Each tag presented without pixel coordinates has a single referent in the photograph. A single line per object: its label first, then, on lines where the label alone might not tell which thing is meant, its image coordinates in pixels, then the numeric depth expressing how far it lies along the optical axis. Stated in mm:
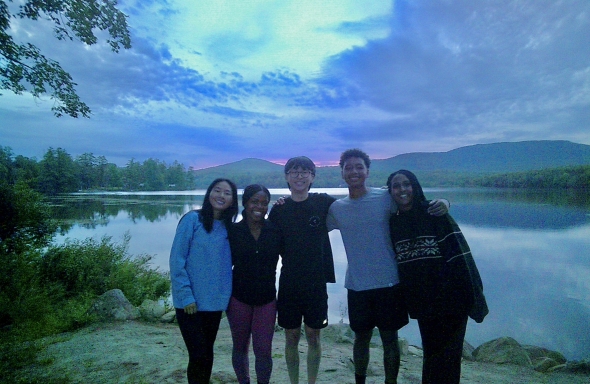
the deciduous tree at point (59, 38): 5605
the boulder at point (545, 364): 4617
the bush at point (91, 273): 7695
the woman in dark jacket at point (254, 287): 2594
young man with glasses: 2709
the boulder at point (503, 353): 4960
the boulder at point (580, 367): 4488
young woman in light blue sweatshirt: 2459
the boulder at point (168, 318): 6166
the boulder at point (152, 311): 6137
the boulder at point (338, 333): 5371
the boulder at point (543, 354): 5236
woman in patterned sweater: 2324
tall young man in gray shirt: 2656
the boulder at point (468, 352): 5270
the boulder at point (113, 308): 5824
